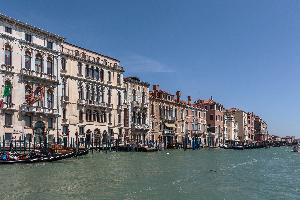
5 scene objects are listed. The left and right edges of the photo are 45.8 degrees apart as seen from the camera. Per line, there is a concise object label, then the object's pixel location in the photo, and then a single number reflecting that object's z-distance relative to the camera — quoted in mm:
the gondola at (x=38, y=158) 22275
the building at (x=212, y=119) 67281
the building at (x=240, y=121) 86786
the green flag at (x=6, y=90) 28371
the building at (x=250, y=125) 93879
